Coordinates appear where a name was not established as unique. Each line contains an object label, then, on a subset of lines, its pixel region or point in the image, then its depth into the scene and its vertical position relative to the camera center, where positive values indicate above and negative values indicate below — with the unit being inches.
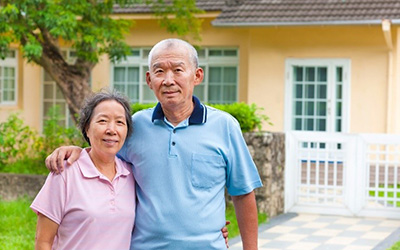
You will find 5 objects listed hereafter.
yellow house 607.5 +41.3
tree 477.7 +45.2
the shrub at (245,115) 421.1 -3.0
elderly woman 137.0 -15.2
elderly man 142.0 -9.1
